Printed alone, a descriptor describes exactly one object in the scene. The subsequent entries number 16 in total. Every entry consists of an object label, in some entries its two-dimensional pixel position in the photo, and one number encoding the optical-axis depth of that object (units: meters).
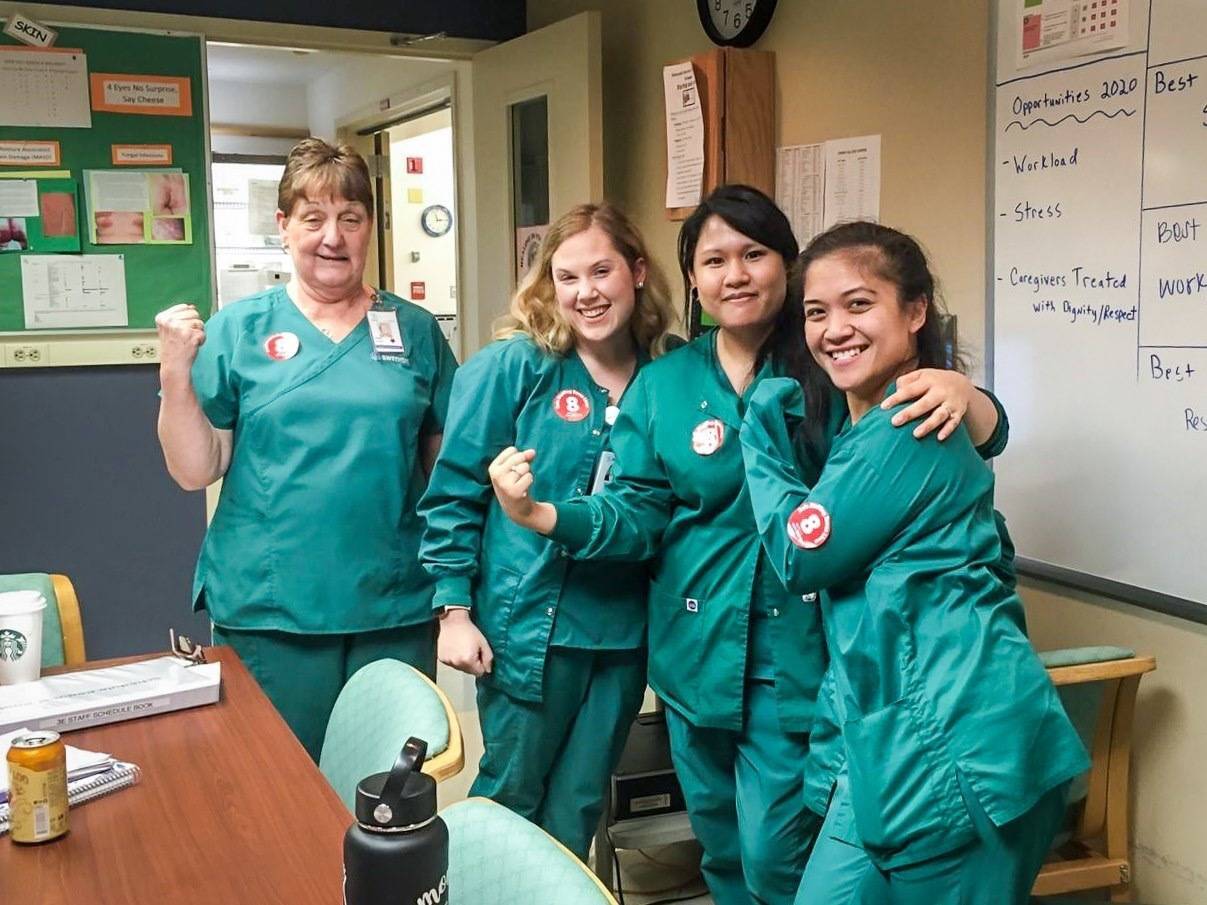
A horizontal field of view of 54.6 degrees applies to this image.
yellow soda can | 1.18
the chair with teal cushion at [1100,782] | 1.93
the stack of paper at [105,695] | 1.50
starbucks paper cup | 1.58
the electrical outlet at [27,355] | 3.52
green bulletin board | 3.49
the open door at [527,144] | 3.39
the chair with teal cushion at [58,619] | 2.05
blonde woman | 1.93
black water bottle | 0.86
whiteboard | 1.90
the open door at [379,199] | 5.86
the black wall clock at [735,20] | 2.89
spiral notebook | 1.30
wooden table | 1.11
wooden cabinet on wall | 2.88
